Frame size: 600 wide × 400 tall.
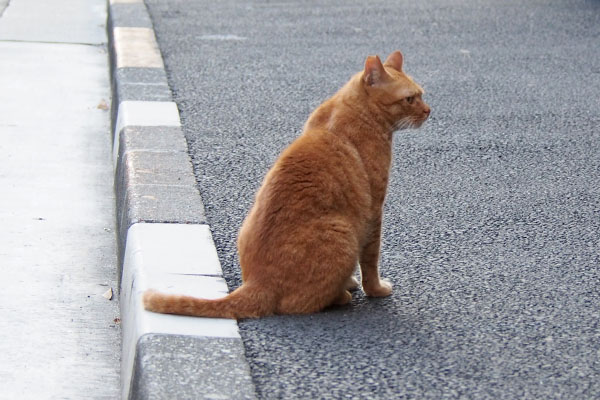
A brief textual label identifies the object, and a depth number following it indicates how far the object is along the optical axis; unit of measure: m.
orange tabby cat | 5.93
